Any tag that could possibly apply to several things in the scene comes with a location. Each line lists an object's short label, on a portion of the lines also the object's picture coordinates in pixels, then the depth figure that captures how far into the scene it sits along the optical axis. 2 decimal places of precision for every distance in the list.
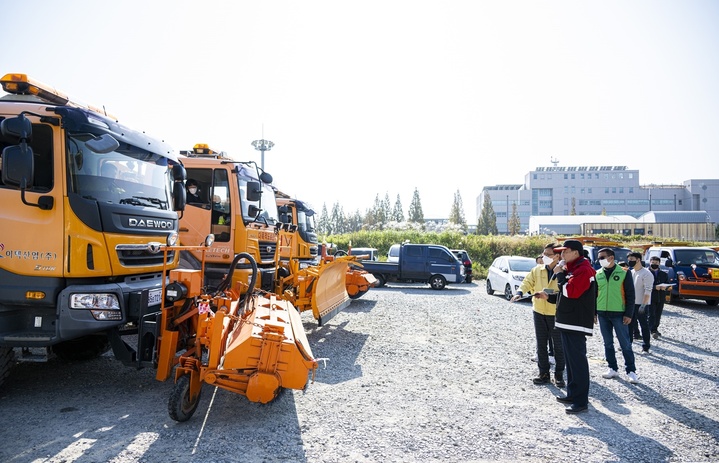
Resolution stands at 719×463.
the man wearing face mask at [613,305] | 6.42
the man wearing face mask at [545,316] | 6.10
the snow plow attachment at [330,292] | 8.05
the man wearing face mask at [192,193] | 7.90
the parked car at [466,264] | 22.23
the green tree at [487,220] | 71.06
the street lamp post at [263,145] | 24.12
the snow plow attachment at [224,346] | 4.06
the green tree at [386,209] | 76.56
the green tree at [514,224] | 69.19
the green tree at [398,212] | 76.69
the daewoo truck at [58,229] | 4.41
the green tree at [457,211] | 76.25
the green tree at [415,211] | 71.88
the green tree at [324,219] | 82.25
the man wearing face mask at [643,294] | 8.14
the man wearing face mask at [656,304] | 9.51
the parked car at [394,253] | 21.77
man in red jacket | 5.06
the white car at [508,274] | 15.39
